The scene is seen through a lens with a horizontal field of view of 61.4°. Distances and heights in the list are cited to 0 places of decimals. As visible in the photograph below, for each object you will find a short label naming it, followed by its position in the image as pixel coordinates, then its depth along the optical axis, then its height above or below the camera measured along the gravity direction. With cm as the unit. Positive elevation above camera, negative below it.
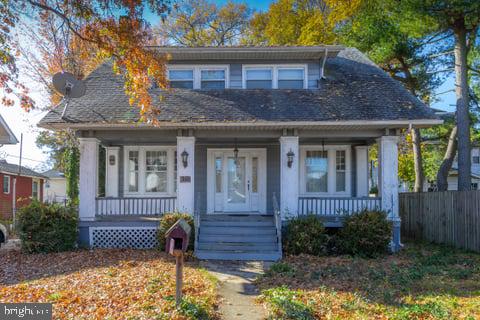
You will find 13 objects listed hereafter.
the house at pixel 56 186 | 4125 -56
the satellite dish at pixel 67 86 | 1064 +252
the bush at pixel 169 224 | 1032 -111
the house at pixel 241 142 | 1098 +119
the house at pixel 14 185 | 2366 -26
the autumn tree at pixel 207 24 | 2594 +1031
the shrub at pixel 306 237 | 1020 -145
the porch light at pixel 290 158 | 1110 +61
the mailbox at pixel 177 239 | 578 -84
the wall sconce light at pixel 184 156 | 1123 +66
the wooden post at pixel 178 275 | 565 -132
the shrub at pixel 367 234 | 1022 -137
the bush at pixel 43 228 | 1035 -122
